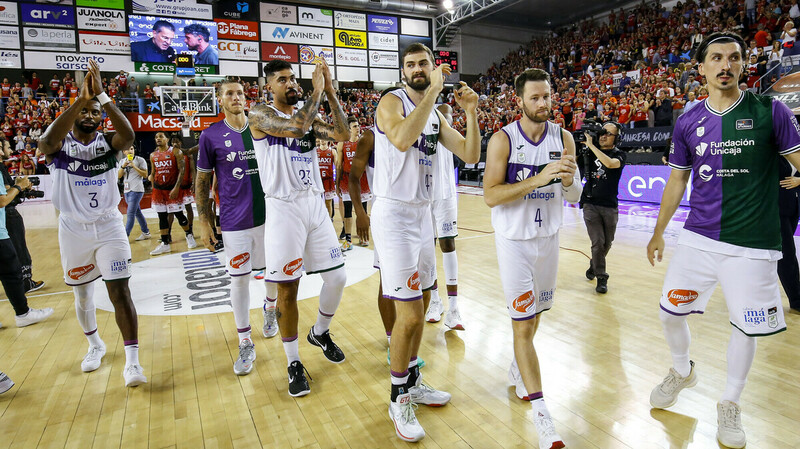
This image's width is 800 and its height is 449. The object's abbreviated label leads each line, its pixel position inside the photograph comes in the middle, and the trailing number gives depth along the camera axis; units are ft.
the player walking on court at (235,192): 13.30
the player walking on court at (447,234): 15.35
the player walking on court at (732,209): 8.51
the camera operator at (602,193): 18.62
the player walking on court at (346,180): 27.63
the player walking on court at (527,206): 9.25
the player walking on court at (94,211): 12.13
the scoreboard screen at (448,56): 95.04
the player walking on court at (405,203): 9.54
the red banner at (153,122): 74.64
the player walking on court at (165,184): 29.32
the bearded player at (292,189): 11.35
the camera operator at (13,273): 15.99
